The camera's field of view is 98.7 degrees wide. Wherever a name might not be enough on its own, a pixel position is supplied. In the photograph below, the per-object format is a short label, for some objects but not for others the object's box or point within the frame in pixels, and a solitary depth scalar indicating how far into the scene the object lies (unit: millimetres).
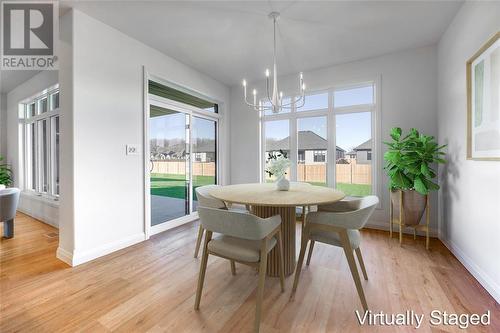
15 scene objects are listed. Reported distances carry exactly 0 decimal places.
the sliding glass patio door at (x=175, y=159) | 3410
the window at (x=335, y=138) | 3646
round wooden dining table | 1758
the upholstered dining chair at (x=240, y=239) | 1379
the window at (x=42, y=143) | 3846
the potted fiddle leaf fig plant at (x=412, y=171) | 2672
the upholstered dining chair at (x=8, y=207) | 2792
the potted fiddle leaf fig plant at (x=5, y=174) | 4570
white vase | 2282
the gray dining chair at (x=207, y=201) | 2197
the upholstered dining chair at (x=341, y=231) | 1602
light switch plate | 2867
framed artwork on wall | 1758
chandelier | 2350
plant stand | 2752
